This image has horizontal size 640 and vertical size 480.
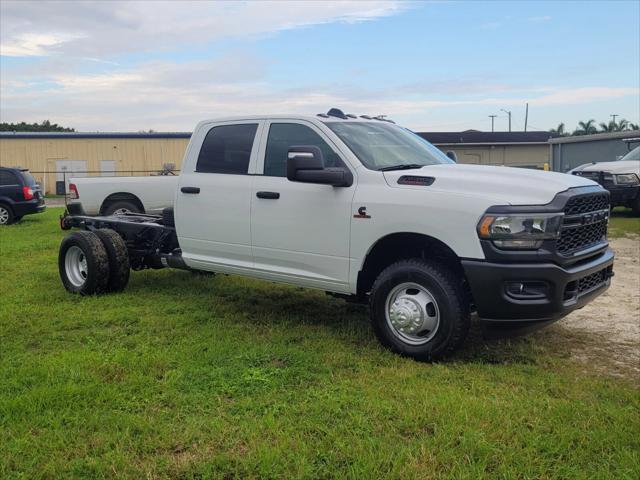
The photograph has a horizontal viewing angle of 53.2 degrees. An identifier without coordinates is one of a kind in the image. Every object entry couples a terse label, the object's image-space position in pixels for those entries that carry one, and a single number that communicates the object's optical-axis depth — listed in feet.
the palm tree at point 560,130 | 199.11
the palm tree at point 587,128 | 191.11
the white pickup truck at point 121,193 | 45.98
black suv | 56.75
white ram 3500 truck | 15.07
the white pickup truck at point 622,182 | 48.16
